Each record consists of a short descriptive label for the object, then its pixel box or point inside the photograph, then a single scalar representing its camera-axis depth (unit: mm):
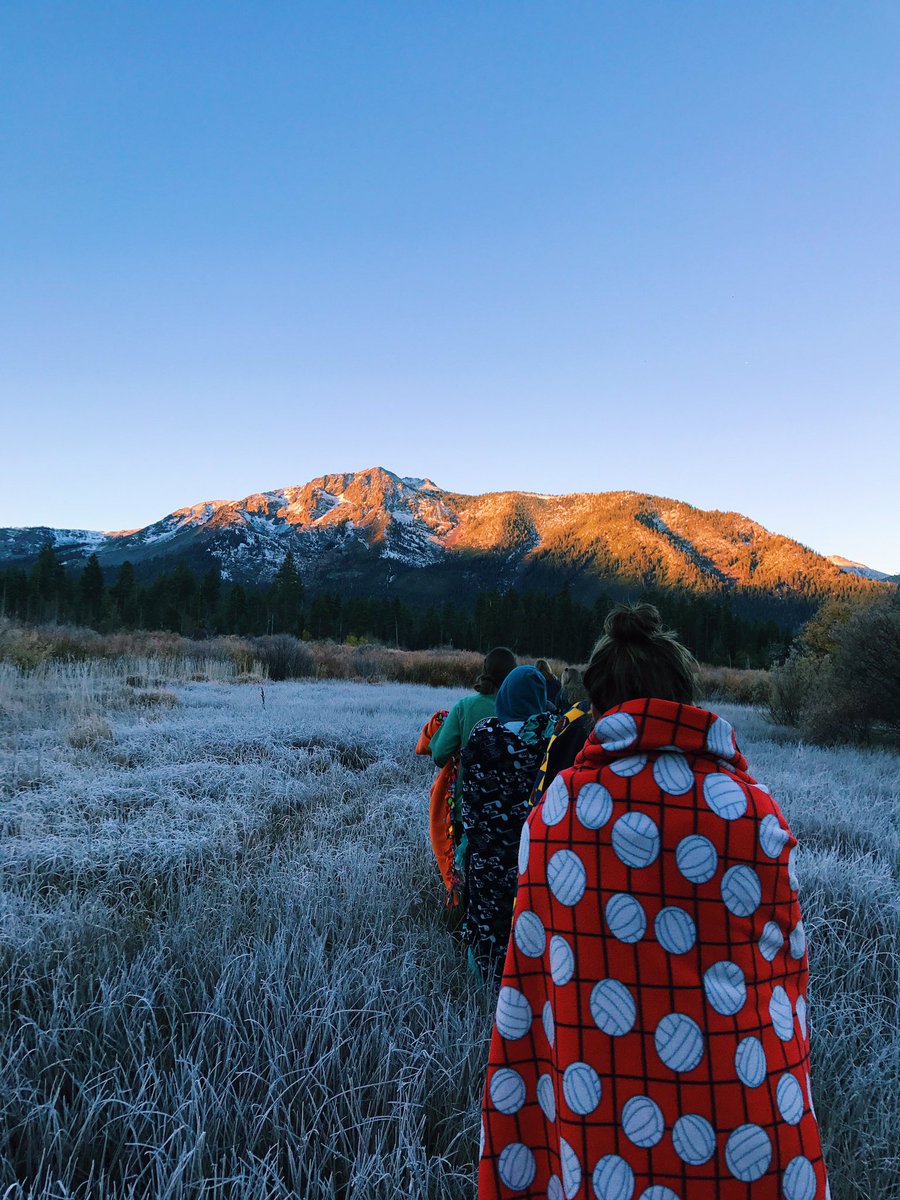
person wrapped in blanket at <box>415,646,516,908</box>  3586
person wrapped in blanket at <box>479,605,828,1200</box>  1167
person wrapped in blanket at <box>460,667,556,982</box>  2883
